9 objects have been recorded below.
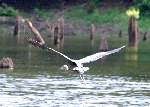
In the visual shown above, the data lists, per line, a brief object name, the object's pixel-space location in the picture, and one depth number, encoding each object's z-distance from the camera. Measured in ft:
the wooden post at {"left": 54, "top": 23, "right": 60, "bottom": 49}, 218.79
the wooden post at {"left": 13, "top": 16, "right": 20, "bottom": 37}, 254.68
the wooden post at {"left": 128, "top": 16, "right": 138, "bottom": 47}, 220.64
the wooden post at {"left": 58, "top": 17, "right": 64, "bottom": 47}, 223.10
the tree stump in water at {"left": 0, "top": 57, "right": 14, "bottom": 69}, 148.40
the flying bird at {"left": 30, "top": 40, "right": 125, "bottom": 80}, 107.14
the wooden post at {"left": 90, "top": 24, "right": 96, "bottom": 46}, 246.68
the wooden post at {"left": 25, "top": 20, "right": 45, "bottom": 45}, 199.21
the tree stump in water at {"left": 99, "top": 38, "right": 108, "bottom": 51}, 196.75
